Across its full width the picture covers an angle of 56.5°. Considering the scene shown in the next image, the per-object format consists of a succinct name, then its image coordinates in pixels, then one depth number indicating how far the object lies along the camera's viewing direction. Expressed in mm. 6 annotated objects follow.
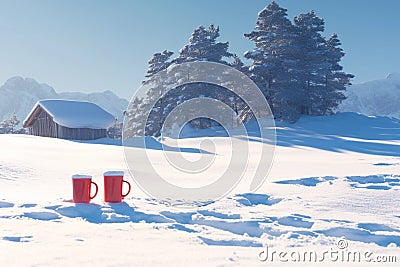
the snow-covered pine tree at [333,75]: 35356
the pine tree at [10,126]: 59681
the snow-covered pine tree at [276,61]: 30359
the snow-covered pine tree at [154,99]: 38562
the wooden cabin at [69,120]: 32094
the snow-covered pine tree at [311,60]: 32716
